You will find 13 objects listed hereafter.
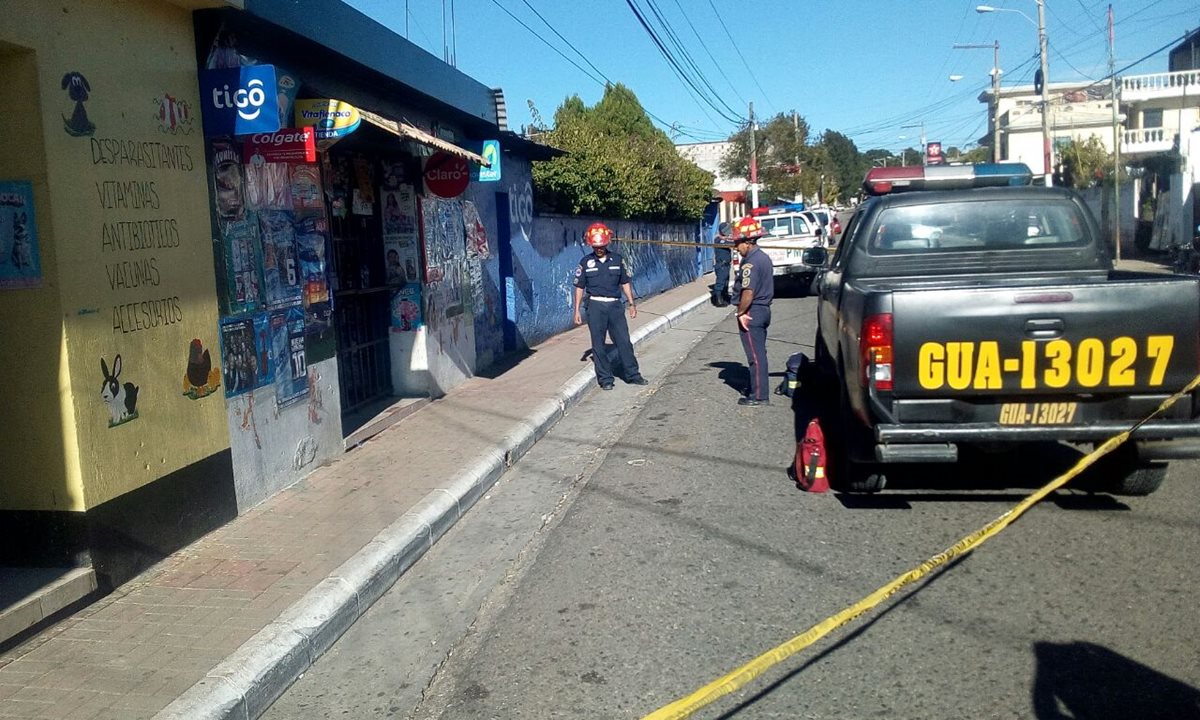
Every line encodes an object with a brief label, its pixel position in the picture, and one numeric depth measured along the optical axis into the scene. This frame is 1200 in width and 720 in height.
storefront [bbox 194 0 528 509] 6.68
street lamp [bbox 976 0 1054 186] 34.41
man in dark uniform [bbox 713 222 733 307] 21.67
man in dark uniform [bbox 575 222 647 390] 11.16
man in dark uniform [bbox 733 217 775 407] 9.55
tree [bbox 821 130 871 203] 110.62
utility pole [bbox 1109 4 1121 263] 27.91
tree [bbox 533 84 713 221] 18.17
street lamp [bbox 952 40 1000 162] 48.62
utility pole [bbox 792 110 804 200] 58.93
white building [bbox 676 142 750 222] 48.12
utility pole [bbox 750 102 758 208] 39.97
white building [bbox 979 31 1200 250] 28.45
